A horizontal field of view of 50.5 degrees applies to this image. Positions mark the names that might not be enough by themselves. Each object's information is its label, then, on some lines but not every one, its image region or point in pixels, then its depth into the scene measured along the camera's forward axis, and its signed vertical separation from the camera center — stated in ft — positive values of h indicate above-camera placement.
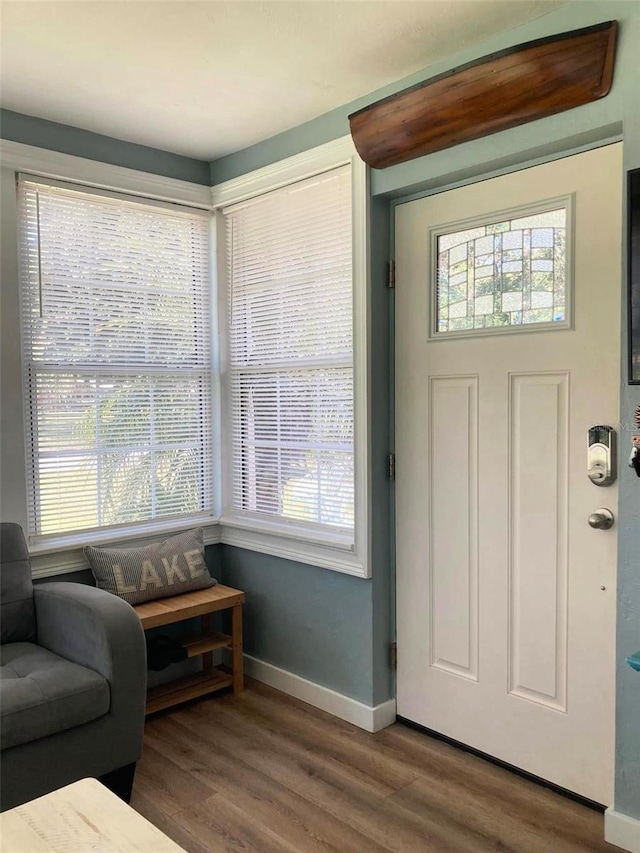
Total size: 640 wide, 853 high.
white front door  6.86 -0.85
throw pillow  9.11 -2.42
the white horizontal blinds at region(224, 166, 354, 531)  8.98 +0.57
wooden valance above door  6.19 +2.96
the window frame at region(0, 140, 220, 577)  8.61 +0.86
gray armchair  6.45 -2.91
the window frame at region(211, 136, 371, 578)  8.52 +0.11
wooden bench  9.07 -3.57
